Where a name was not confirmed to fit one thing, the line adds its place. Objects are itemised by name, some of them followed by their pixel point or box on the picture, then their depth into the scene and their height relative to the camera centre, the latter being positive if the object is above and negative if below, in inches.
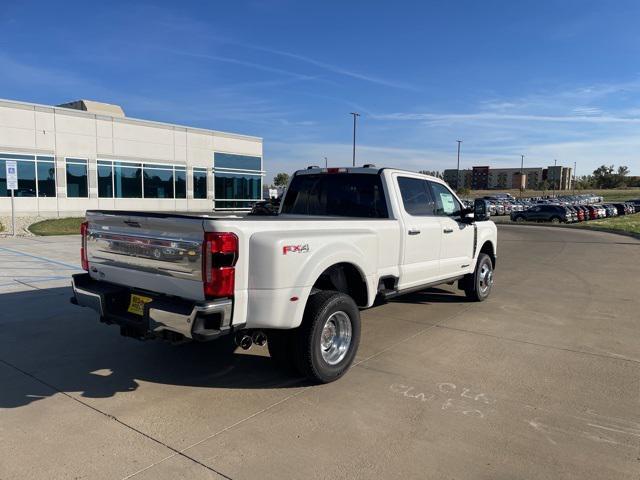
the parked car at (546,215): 1446.7 -39.9
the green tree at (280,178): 5607.3 +235.8
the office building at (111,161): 1011.3 +87.3
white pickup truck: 145.8 -24.3
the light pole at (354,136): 2076.3 +260.6
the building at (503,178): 6353.3 +298.0
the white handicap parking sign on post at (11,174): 696.4 +31.8
